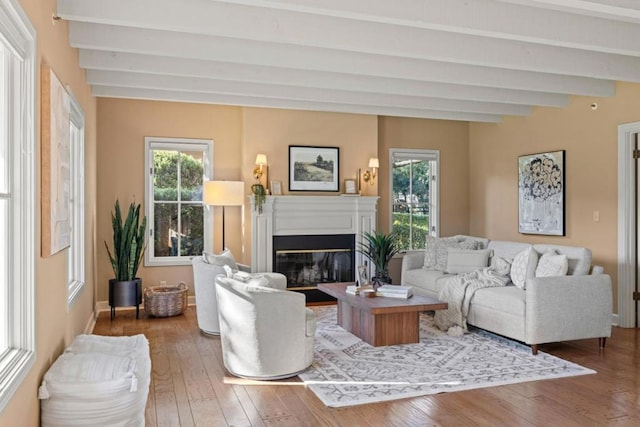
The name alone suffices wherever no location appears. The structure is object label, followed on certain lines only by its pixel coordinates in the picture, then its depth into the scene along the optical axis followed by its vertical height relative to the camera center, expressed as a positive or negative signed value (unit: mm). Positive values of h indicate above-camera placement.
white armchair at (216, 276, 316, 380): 3572 -850
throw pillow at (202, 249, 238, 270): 5035 -504
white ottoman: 2369 -845
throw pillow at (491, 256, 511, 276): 5262 -595
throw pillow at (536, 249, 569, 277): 4543 -508
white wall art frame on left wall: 2500 +238
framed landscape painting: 6727 +520
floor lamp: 6062 +177
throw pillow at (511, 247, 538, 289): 4836 -559
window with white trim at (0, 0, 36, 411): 2064 +50
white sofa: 4281 -844
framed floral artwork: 6051 +170
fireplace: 6512 -333
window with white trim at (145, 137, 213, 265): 6500 +106
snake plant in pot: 5672 -587
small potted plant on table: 6586 -536
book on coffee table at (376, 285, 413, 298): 4824 -782
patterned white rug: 3467 -1203
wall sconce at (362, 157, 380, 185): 6941 +483
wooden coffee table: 4473 -969
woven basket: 5801 -1052
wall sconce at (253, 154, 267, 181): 6448 +528
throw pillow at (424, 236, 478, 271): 6129 -479
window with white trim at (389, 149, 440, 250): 7504 +188
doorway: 5258 -97
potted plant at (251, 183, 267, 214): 6367 +161
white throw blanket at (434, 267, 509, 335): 5004 -846
